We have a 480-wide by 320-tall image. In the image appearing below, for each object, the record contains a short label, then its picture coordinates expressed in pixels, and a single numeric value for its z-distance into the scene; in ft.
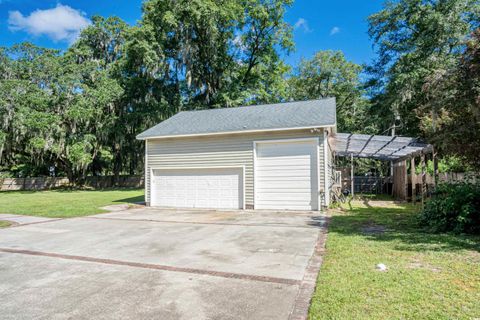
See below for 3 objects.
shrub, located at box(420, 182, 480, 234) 19.98
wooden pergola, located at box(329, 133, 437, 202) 34.40
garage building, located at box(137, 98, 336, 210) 33.55
